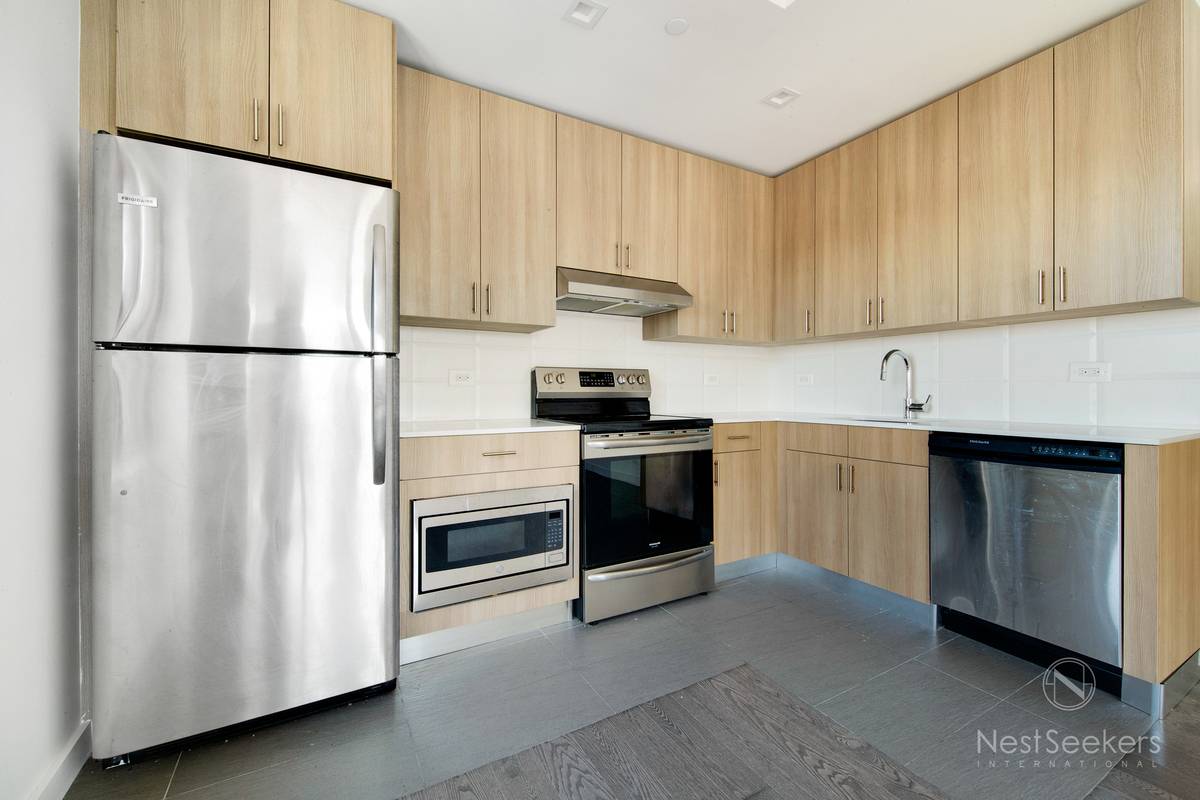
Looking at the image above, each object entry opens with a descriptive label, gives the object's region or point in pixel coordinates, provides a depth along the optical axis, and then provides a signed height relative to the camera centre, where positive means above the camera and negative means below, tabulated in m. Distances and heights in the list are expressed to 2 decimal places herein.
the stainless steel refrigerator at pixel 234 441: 1.40 -0.12
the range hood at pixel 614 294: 2.55 +0.55
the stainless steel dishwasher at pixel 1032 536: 1.76 -0.53
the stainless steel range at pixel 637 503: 2.38 -0.52
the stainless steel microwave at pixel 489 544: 2.04 -0.61
